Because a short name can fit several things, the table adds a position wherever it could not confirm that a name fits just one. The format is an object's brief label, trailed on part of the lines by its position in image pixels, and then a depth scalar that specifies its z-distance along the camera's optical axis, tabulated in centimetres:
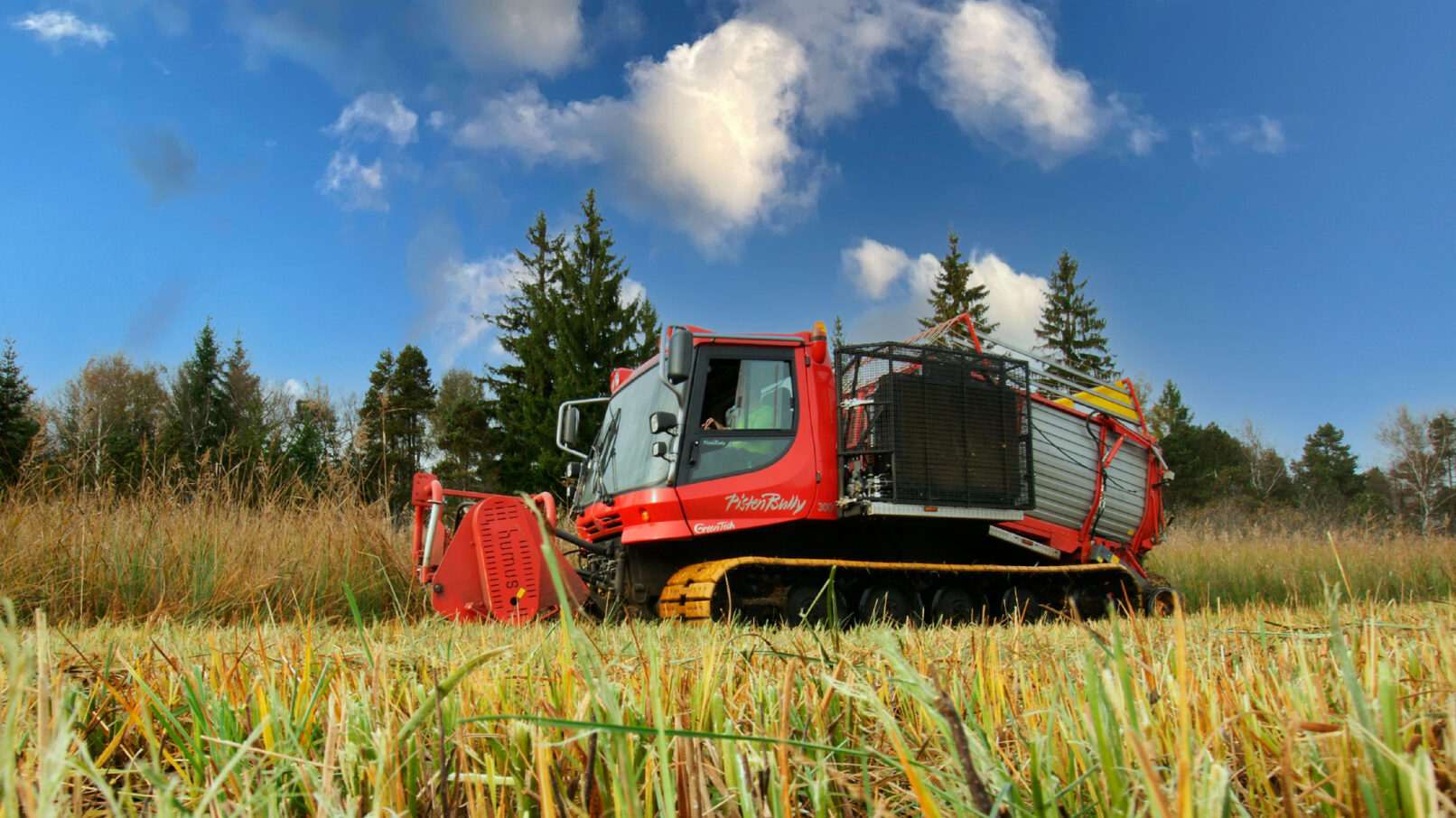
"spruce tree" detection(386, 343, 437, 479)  3572
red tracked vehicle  674
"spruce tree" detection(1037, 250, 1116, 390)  4891
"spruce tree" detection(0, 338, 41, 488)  2238
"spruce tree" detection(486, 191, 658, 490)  3155
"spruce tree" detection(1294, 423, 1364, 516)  4441
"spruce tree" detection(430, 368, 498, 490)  3403
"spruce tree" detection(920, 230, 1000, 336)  4873
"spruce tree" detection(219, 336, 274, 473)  4135
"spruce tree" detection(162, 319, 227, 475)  3934
